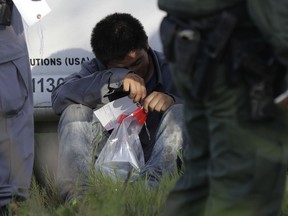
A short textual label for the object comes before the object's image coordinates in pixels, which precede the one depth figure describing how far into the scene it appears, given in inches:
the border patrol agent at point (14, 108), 397.4
